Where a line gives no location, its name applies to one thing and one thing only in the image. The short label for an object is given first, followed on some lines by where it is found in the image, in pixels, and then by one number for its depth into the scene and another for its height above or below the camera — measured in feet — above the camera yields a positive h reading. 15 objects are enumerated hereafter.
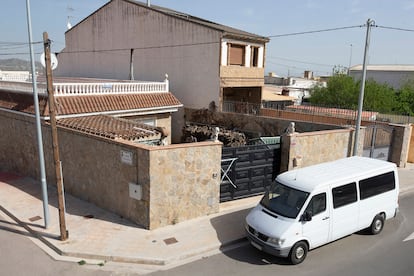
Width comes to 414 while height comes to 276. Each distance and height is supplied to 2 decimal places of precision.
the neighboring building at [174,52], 74.64 +5.94
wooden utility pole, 27.30 -5.47
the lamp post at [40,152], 30.53 -7.59
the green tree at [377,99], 97.45 -5.09
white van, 27.17 -11.05
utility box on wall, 32.17 -11.13
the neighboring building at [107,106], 43.09 -4.84
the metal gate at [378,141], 56.54 -10.24
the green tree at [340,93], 102.42 -3.71
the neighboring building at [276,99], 100.49 -6.05
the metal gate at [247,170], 39.24 -11.20
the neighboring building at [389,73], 194.49 +4.86
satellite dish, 27.61 +1.07
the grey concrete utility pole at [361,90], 47.50 -1.26
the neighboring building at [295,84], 134.18 -2.60
